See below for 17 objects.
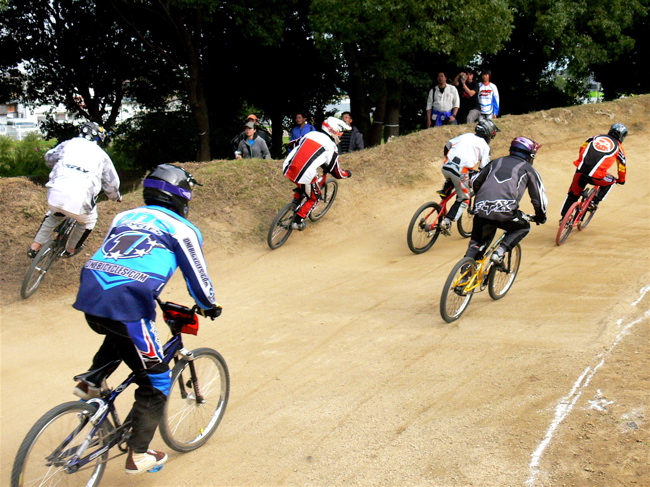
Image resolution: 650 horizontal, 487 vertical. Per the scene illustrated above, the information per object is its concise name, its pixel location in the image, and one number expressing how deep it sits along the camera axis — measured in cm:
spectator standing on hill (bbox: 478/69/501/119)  1548
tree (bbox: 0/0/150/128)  2169
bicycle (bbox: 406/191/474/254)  974
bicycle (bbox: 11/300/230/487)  362
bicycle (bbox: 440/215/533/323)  693
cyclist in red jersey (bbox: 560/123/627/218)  989
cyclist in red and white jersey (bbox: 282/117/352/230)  995
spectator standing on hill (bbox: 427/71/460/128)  1572
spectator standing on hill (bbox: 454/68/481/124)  1602
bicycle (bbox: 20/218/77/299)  807
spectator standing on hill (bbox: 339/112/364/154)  1496
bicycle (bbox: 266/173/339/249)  1013
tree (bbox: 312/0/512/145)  1645
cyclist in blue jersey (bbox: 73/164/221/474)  376
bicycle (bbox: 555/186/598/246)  1011
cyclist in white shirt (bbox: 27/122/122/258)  773
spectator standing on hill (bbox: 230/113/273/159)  1327
